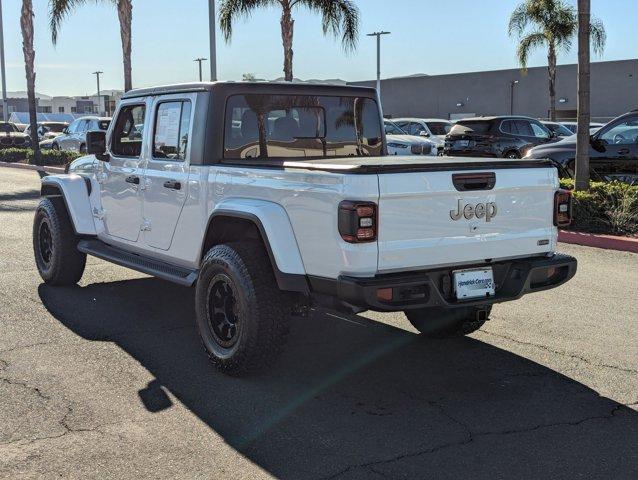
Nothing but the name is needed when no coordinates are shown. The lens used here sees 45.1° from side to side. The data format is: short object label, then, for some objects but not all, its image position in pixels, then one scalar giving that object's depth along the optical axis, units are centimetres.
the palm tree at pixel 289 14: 2183
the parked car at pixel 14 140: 3503
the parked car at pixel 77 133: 2656
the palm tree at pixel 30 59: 2836
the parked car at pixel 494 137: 2000
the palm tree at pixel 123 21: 2394
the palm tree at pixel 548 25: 3331
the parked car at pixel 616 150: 1277
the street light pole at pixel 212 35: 2033
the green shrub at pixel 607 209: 1033
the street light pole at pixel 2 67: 3950
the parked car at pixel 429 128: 2359
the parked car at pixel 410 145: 2003
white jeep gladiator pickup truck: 421
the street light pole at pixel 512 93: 5025
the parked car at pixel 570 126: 2571
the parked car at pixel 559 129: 2383
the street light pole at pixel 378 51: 5219
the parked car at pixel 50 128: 3932
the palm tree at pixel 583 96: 1154
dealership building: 4541
